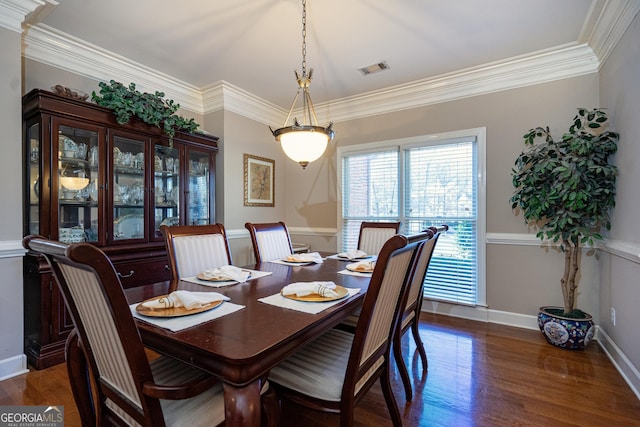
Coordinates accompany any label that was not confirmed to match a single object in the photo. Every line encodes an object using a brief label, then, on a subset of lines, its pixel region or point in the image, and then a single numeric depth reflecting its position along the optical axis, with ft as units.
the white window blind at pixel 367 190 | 12.37
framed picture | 13.11
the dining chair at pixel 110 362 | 2.75
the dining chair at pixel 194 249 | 6.58
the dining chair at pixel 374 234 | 9.70
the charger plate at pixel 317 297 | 4.53
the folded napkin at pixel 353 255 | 8.47
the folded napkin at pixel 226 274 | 5.82
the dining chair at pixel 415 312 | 5.60
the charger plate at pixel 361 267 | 6.76
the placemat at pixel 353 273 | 6.55
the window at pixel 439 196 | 10.69
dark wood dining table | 2.90
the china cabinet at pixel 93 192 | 7.39
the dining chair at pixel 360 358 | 3.73
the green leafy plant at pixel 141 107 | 8.48
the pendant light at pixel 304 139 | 6.90
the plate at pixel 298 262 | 7.87
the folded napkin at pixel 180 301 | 4.05
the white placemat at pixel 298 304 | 4.23
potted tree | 7.89
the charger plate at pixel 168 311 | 3.85
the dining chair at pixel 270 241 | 8.56
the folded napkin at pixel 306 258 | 7.97
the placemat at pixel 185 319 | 3.62
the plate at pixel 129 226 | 8.95
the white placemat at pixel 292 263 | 7.73
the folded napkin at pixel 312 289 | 4.66
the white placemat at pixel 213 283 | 5.65
